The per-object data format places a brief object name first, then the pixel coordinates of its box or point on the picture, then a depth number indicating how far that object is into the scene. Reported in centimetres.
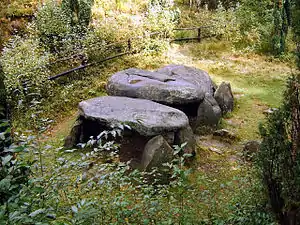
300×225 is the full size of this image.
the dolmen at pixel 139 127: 516
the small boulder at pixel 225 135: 657
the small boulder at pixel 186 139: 570
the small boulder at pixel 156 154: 497
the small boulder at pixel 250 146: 570
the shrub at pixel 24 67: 691
